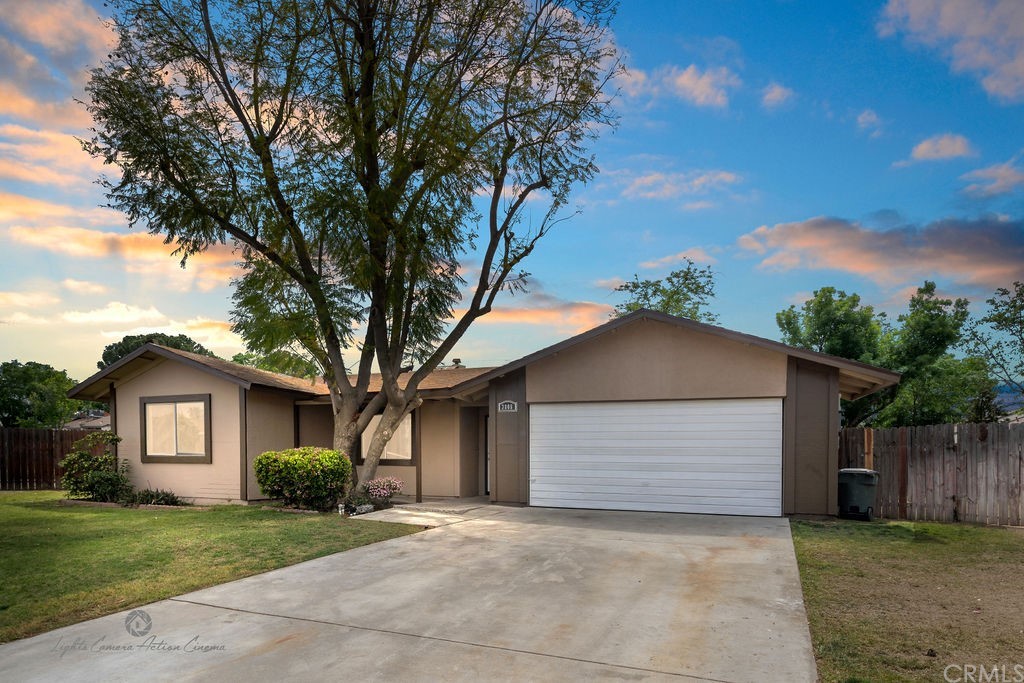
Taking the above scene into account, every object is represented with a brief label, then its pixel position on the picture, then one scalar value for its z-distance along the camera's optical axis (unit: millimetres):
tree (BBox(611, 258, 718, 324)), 30609
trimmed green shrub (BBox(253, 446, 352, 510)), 12211
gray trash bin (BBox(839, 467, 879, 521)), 10898
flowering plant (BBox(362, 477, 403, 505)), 12805
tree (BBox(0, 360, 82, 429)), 28125
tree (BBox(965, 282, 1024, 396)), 16500
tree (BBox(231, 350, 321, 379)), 14164
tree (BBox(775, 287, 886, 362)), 20734
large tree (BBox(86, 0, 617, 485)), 12617
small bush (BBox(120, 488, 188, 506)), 14141
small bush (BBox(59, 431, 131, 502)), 14305
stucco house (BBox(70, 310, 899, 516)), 11289
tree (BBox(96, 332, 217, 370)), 42750
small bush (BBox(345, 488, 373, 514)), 11969
